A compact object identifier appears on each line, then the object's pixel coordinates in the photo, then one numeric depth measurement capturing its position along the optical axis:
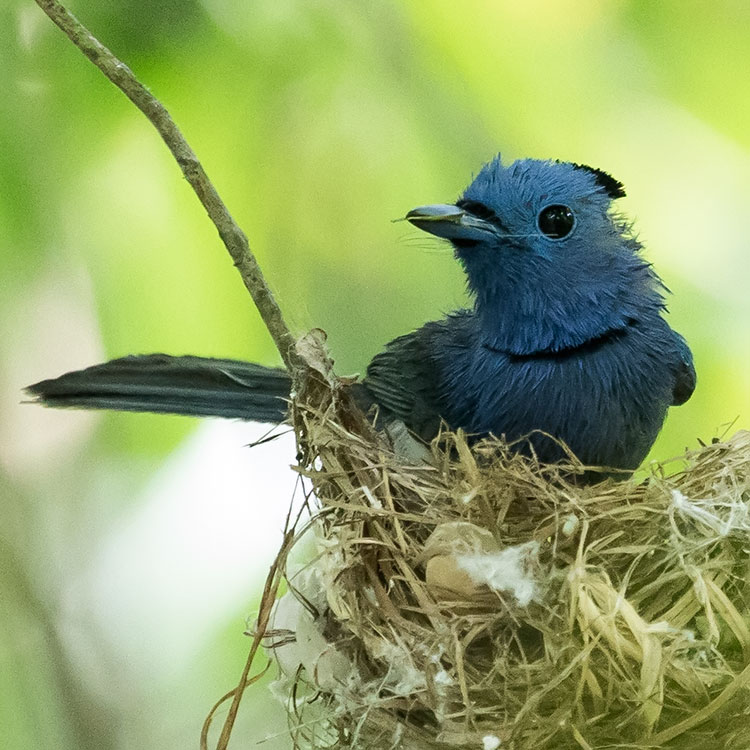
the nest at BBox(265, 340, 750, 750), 2.41
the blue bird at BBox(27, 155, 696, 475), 2.45
